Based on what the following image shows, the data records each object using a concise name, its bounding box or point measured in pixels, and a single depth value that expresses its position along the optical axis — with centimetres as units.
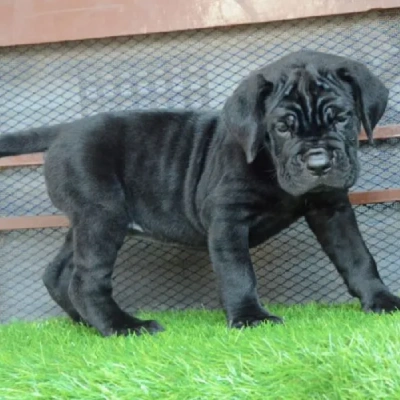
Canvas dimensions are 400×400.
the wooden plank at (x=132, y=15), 333
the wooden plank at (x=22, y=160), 353
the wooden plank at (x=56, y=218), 331
